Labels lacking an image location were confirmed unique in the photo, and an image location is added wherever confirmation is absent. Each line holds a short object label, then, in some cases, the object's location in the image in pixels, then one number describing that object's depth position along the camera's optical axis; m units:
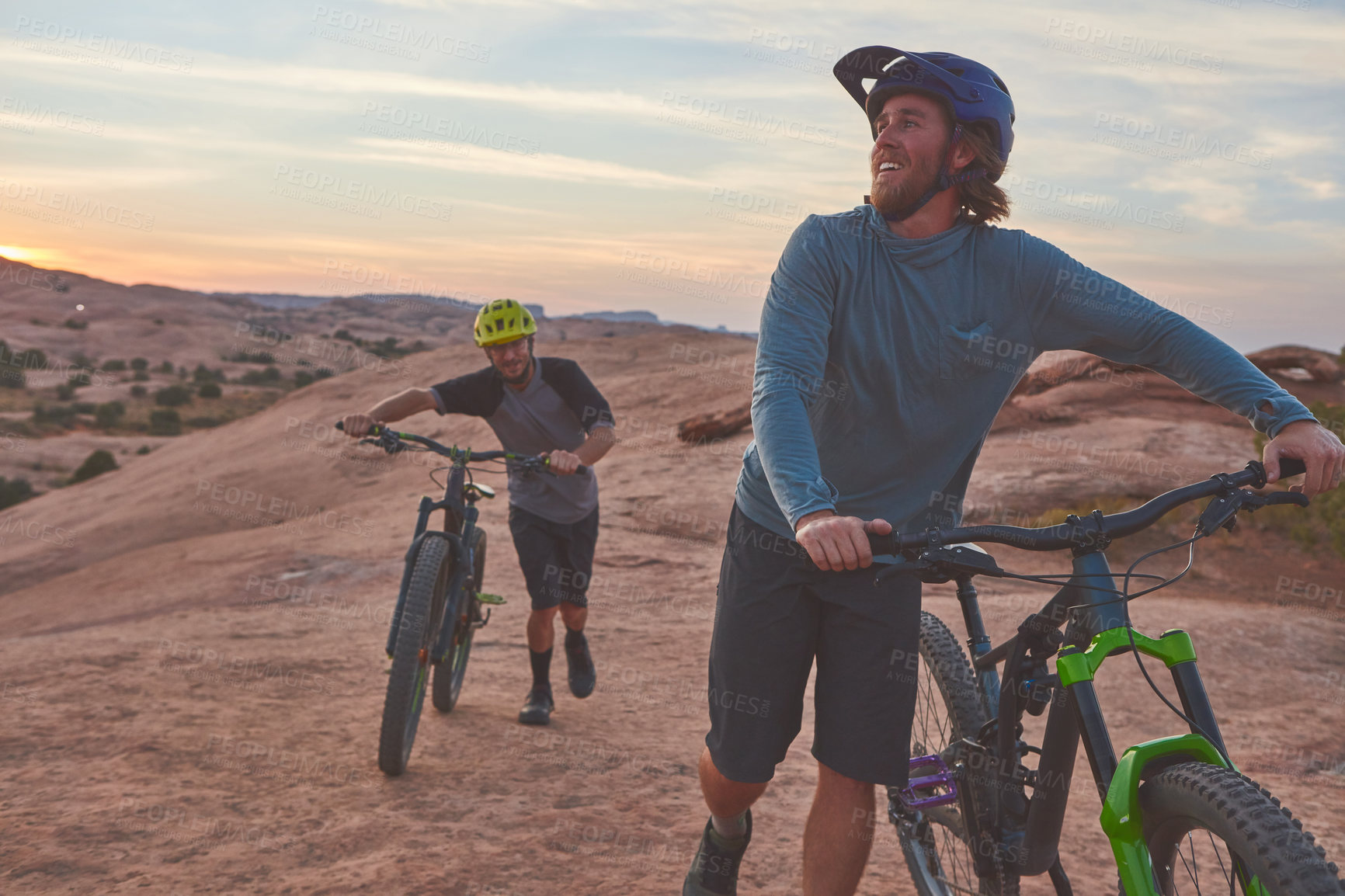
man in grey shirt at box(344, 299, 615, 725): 5.19
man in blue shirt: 2.39
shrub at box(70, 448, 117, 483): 24.81
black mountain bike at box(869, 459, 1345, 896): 1.72
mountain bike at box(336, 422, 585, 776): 4.39
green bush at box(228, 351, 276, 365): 70.69
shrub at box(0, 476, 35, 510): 23.42
